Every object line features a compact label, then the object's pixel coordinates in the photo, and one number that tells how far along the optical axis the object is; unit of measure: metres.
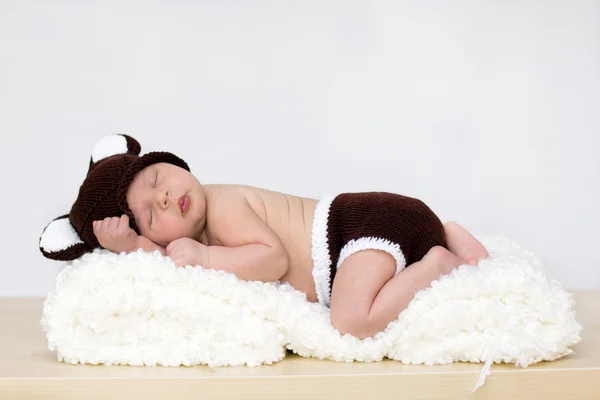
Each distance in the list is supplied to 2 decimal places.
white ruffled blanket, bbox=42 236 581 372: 1.50
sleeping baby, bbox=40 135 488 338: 1.62
